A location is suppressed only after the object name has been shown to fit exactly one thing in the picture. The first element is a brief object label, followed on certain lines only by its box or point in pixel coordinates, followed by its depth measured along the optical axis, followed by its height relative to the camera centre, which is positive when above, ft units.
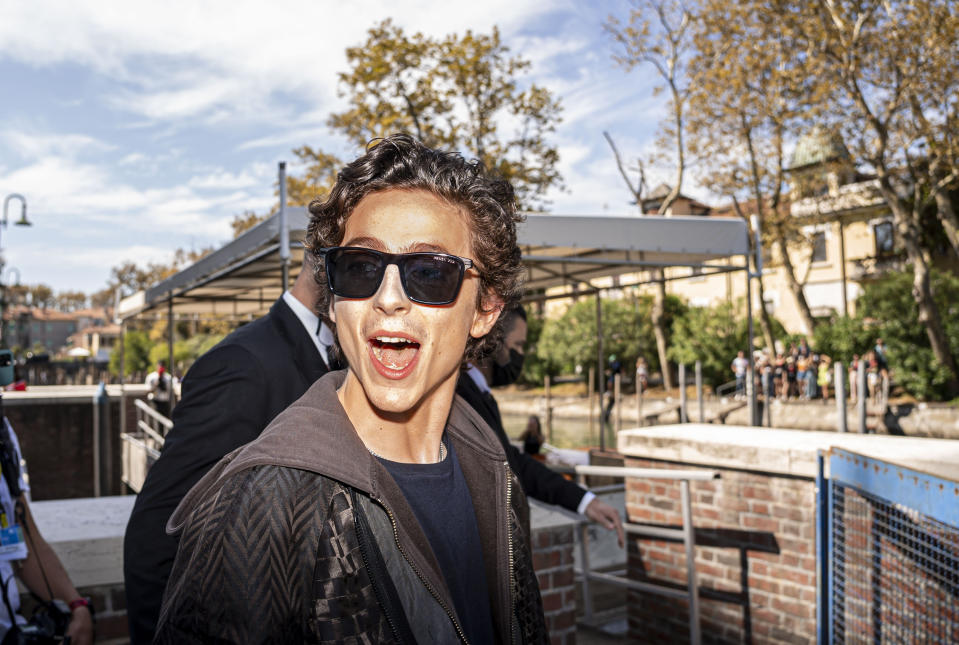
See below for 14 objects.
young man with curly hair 3.63 -0.71
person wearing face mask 8.41 -1.74
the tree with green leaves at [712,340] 106.32 +0.40
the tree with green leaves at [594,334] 127.03 +1.65
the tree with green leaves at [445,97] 69.26 +22.82
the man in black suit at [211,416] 5.60 -0.52
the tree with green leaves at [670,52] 79.46 +30.50
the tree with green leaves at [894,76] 61.87 +22.01
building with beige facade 90.68 +13.61
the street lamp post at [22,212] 67.31 +12.81
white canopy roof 25.18 +3.55
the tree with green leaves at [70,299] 341.82 +23.13
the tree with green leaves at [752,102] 69.46 +23.23
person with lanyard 7.07 -1.99
